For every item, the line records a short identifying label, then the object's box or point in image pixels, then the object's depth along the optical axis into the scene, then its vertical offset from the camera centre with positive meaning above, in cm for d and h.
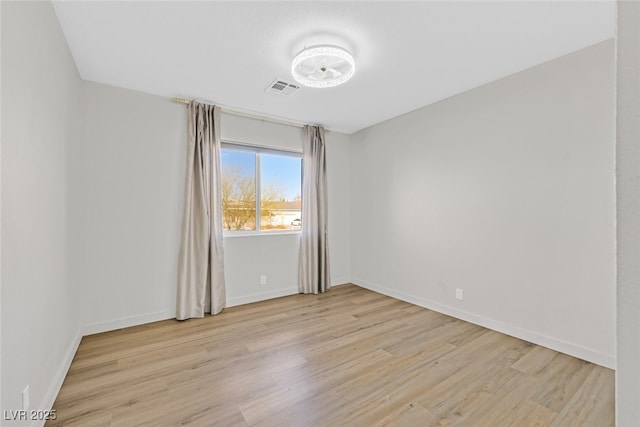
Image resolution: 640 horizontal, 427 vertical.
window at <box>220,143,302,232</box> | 374 +37
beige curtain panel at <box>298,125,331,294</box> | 422 -8
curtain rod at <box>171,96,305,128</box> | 323 +132
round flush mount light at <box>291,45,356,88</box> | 218 +127
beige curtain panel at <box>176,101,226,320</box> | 323 -12
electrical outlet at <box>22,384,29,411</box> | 137 -92
